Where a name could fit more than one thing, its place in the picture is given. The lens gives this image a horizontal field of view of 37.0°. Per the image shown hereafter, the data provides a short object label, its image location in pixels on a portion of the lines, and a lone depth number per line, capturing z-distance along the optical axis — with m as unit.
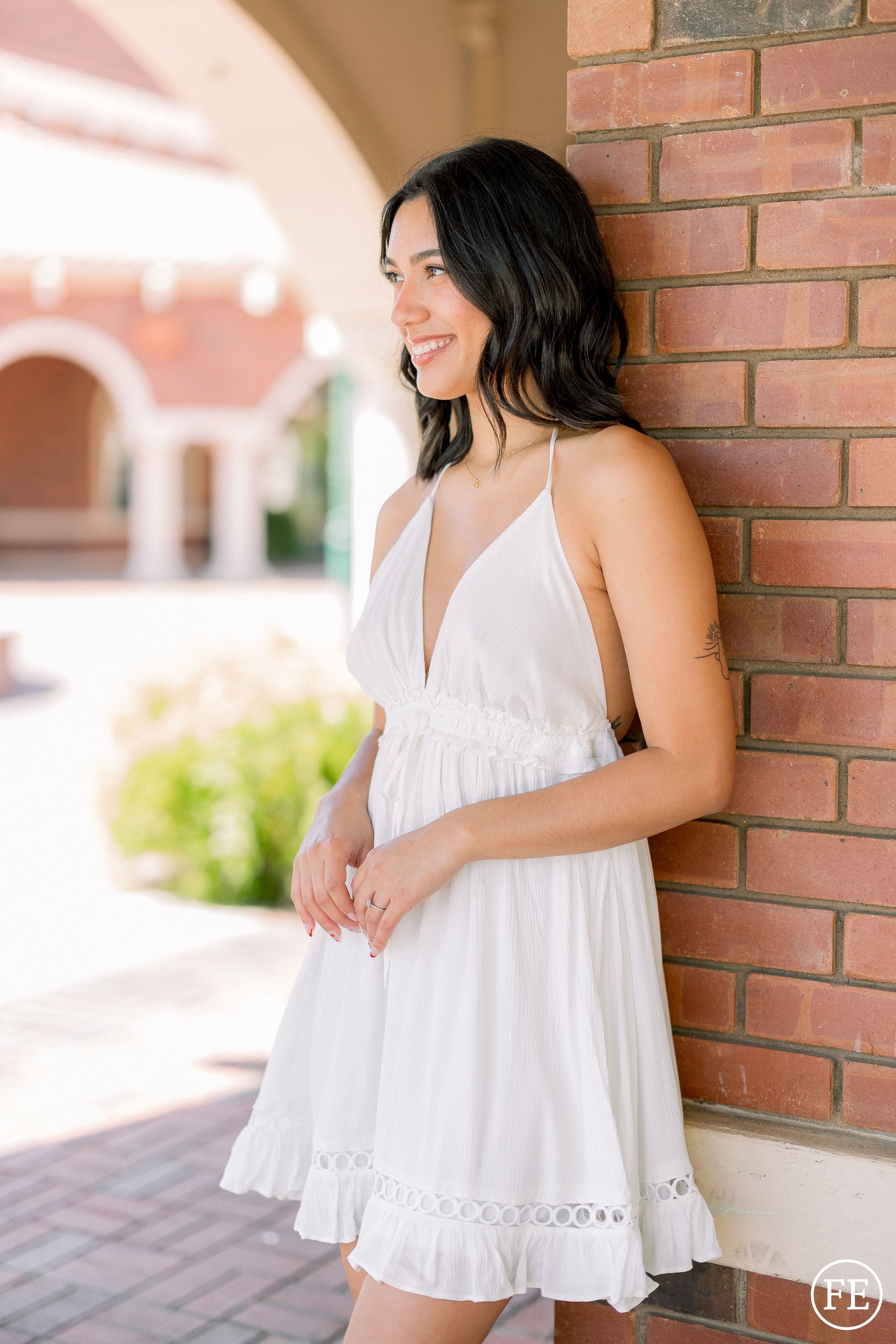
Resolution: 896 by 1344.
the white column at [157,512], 21.73
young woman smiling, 1.66
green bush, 6.22
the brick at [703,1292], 1.98
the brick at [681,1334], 1.99
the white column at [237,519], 21.80
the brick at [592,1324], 2.07
